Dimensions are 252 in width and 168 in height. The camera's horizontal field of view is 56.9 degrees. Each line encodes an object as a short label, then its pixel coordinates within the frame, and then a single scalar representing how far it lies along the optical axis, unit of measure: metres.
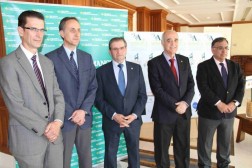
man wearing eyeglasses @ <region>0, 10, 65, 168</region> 1.57
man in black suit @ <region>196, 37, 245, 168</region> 2.43
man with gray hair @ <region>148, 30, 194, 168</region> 2.30
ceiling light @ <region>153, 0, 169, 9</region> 7.92
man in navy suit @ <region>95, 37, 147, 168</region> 2.23
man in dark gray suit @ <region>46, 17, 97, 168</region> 2.00
